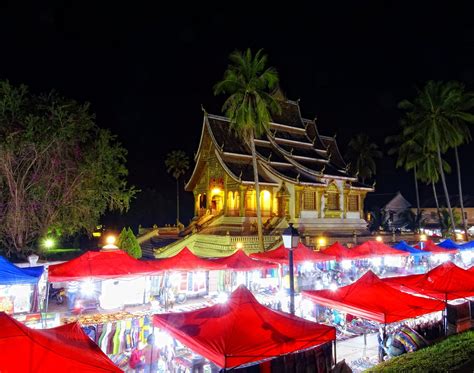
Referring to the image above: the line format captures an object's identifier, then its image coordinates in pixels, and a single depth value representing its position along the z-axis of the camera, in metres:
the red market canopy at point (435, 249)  24.44
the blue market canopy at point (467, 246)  26.19
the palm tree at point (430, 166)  47.34
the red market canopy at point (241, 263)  16.61
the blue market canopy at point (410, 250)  23.69
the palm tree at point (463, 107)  37.91
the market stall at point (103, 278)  13.55
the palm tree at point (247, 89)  27.53
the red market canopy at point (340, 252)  20.58
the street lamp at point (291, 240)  10.04
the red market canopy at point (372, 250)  21.50
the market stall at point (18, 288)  12.30
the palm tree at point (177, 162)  63.00
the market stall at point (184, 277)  15.56
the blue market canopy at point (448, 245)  25.75
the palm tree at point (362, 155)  63.41
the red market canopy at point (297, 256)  18.56
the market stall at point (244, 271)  16.72
